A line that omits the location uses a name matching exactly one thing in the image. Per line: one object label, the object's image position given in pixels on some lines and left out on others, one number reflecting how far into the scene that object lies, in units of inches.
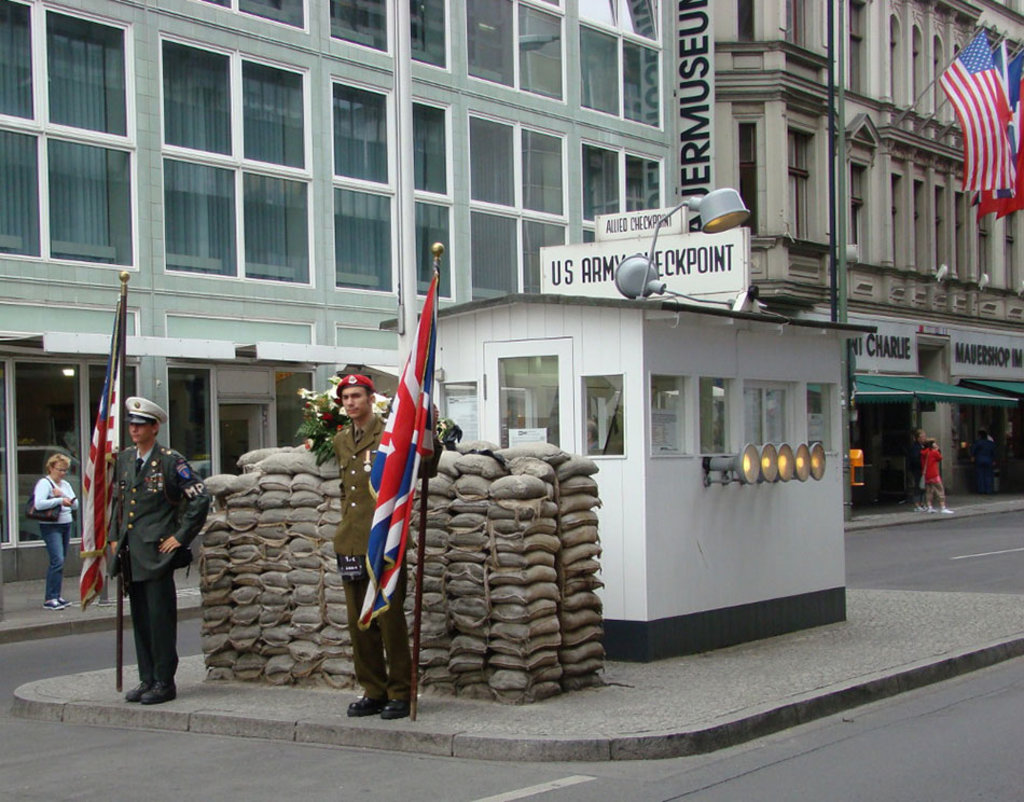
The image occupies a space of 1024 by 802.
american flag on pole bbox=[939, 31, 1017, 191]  1213.7
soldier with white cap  347.9
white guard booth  397.1
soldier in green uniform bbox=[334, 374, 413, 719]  326.3
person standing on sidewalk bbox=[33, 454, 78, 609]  629.6
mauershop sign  1563.7
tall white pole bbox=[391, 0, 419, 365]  648.4
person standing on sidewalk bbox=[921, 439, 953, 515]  1222.9
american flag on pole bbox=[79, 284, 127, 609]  364.5
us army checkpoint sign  480.4
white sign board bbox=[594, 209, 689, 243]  505.4
